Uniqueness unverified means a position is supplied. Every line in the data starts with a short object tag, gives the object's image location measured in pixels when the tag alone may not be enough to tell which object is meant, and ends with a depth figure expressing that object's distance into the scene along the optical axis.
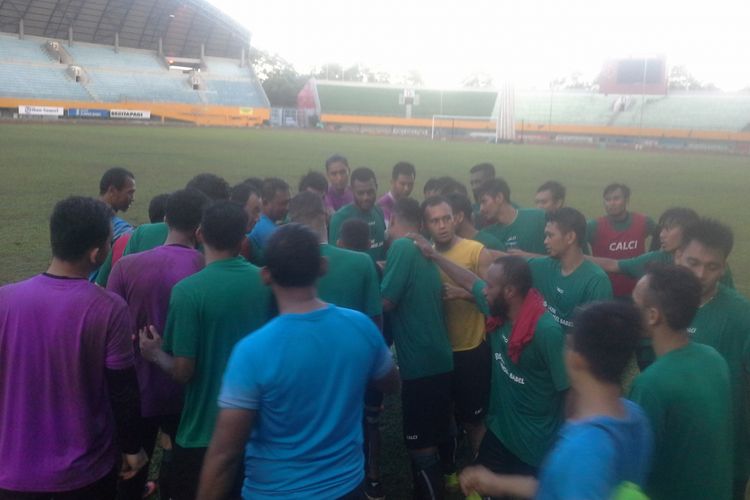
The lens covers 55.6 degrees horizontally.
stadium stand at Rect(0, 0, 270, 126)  54.28
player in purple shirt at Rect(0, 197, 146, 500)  2.77
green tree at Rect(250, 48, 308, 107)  87.19
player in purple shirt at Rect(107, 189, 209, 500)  3.66
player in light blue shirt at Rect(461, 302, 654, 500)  1.96
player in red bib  6.43
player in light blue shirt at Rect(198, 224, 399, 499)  2.41
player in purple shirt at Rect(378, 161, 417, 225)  7.29
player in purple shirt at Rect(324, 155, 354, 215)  7.68
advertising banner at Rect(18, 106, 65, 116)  48.47
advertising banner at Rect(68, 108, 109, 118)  51.78
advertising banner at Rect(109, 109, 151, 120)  53.84
